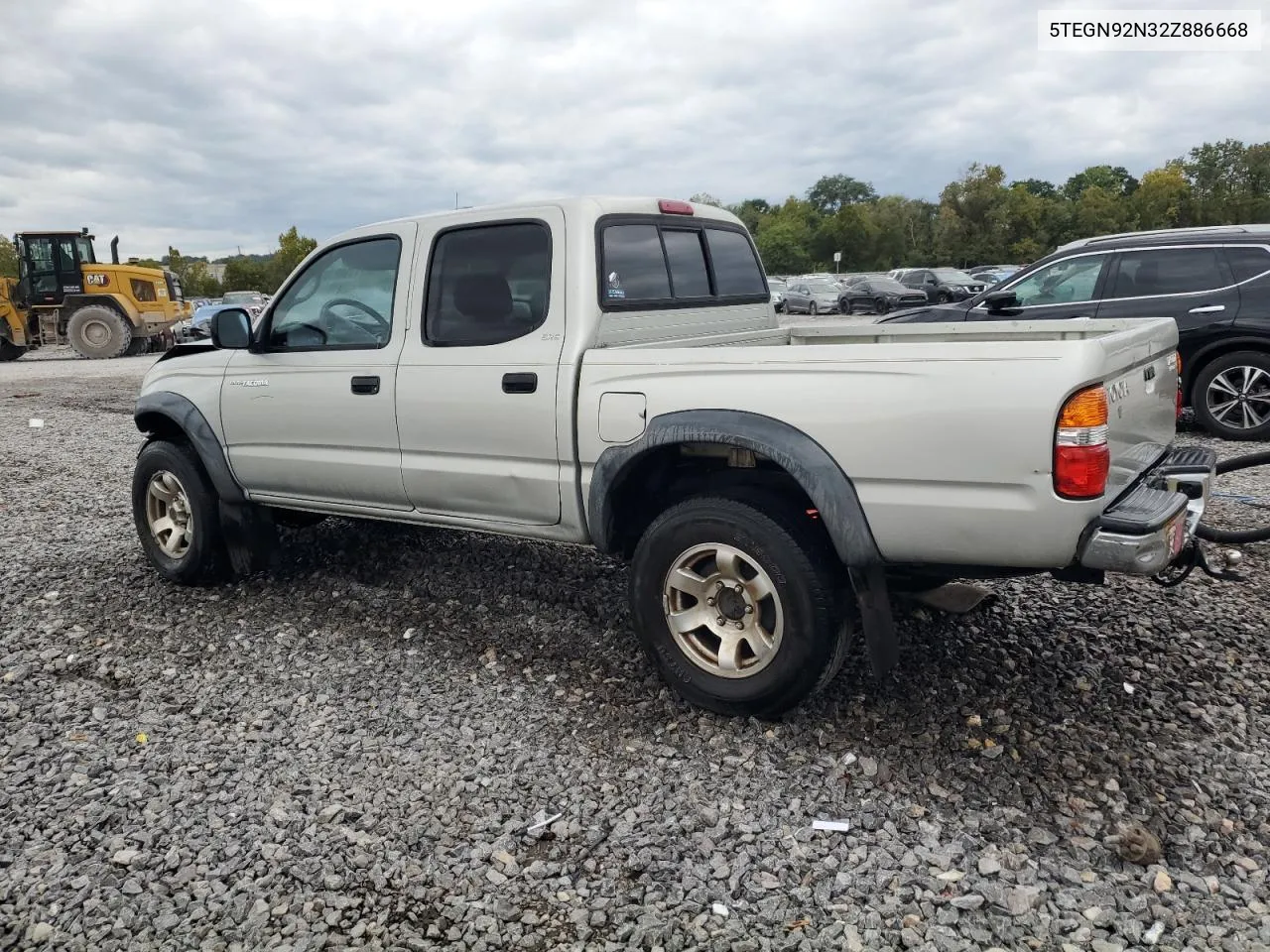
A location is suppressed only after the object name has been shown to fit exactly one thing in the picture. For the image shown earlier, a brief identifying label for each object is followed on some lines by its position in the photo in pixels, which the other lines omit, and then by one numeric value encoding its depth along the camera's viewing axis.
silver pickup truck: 3.03
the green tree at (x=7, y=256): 69.94
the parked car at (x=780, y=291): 37.03
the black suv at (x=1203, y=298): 8.51
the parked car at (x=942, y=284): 32.43
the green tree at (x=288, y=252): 67.88
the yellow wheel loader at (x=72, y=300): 24.14
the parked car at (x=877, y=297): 32.44
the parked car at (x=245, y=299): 30.02
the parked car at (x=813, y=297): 35.34
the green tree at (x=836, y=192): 134.38
